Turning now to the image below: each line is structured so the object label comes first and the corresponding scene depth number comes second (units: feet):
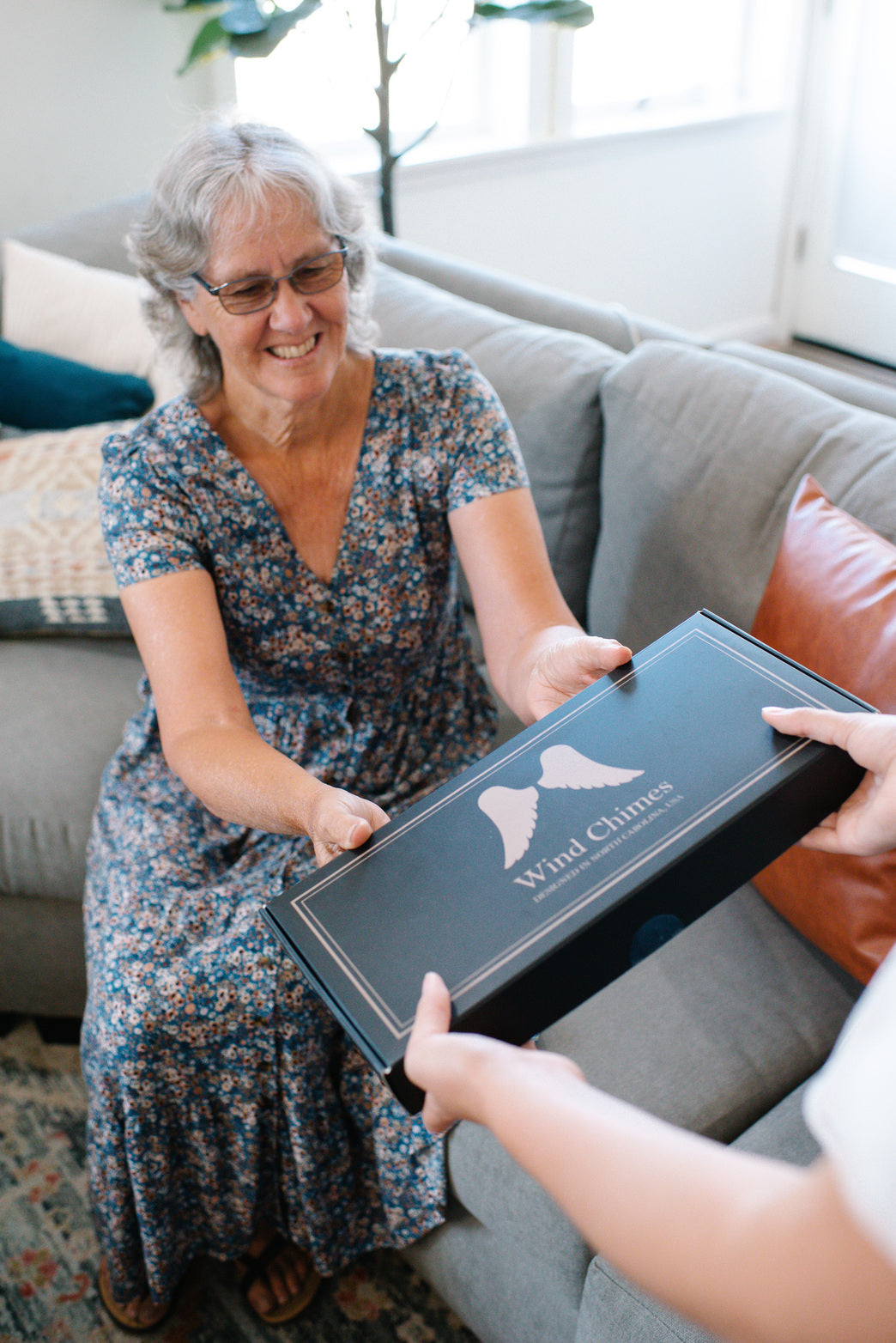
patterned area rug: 4.25
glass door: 12.21
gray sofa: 3.52
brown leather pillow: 3.42
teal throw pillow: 6.19
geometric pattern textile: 5.50
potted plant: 7.35
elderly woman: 3.70
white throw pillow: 6.37
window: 10.17
